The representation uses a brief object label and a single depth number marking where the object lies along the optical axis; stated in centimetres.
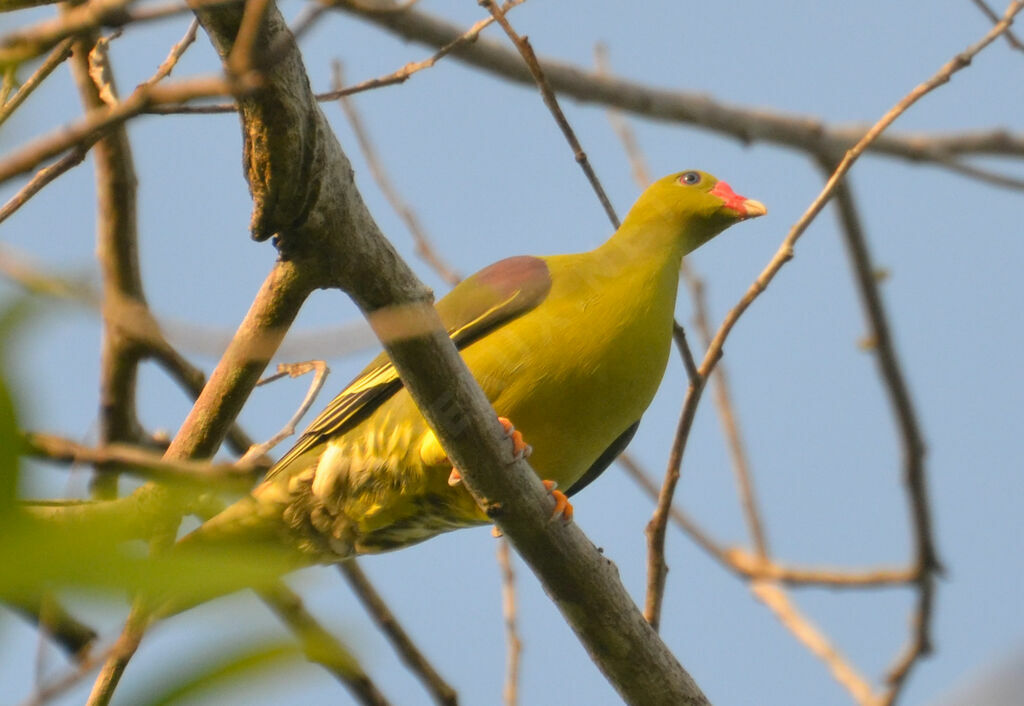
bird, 673
